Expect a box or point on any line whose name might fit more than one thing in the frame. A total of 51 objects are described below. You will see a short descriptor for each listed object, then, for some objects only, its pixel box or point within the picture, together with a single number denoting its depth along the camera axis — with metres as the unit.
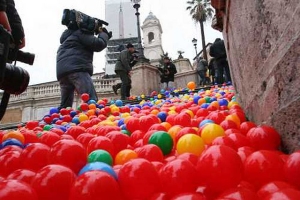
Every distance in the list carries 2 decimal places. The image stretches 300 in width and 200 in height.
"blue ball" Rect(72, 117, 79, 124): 3.60
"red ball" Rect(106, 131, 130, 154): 1.64
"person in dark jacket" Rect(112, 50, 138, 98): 7.06
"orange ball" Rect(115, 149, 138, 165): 1.36
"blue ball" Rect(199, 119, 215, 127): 2.04
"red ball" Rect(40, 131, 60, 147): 1.82
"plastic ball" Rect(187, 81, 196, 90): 7.08
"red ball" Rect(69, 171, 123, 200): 0.84
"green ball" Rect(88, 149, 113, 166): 1.29
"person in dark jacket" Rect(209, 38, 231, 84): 7.31
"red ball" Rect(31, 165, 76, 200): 0.90
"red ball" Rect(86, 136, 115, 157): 1.51
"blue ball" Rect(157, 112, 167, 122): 2.70
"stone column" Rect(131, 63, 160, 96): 9.98
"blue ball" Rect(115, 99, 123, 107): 5.07
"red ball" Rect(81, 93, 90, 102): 4.58
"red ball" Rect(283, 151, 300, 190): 0.95
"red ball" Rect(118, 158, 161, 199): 0.95
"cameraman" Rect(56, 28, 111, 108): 4.65
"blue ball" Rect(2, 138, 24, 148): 1.69
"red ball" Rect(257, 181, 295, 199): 0.85
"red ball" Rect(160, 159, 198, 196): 0.94
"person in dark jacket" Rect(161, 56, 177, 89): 10.33
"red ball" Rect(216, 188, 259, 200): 0.82
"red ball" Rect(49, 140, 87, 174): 1.21
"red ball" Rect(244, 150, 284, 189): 0.99
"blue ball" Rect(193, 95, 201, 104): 3.87
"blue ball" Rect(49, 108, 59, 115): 4.65
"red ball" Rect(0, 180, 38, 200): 0.78
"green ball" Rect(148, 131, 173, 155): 1.56
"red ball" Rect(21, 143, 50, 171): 1.27
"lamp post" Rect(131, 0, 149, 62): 10.54
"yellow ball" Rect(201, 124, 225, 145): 1.59
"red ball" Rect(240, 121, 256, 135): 1.76
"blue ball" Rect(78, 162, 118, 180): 1.03
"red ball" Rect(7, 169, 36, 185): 1.02
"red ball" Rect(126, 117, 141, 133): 2.22
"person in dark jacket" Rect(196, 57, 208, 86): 11.74
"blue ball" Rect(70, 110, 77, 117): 4.27
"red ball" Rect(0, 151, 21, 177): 1.23
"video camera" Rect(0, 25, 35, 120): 2.05
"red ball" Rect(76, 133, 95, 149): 1.79
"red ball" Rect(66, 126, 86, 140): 2.22
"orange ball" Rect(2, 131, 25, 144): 1.86
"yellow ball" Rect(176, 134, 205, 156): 1.41
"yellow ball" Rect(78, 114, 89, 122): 3.64
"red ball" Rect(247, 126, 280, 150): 1.35
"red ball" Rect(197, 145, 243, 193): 0.94
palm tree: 27.28
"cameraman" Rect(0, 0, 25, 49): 2.53
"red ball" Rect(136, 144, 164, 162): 1.33
